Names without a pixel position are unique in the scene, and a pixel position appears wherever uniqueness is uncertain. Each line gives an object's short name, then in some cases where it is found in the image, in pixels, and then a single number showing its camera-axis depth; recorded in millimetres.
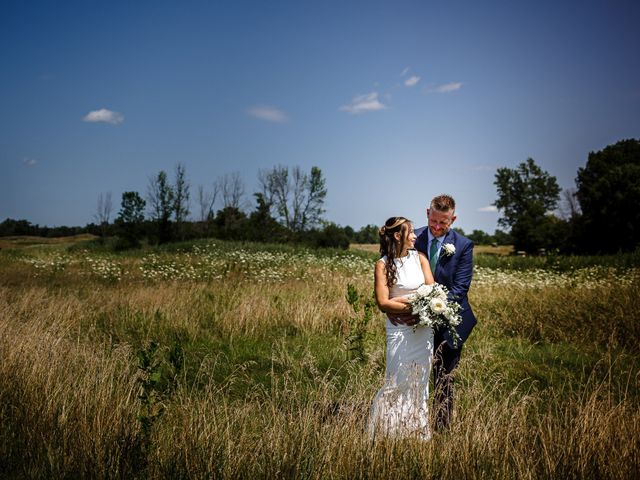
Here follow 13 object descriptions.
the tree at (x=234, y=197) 48594
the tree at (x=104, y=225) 52750
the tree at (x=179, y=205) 43000
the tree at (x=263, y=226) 44719
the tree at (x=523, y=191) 59219
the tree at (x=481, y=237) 79475
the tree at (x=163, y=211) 41500
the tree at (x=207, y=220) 46403
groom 4168
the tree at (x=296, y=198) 51094
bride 3916
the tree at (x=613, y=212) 33750
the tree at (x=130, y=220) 39094
